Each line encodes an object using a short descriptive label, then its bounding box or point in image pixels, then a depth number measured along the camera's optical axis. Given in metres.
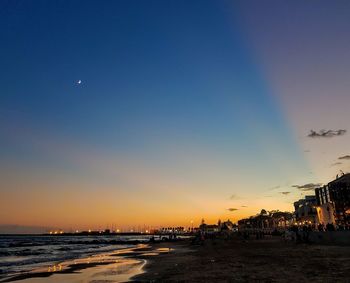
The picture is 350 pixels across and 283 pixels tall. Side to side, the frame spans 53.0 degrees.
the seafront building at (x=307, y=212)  123.88
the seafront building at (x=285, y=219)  187.70
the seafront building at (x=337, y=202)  84.06
